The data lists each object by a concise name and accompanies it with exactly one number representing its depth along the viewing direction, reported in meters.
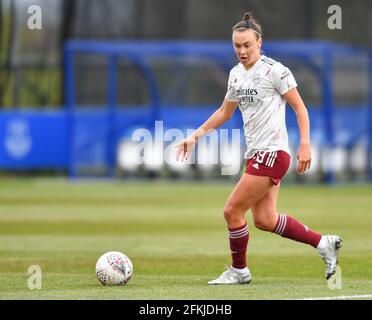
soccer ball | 12.09
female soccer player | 11.98
